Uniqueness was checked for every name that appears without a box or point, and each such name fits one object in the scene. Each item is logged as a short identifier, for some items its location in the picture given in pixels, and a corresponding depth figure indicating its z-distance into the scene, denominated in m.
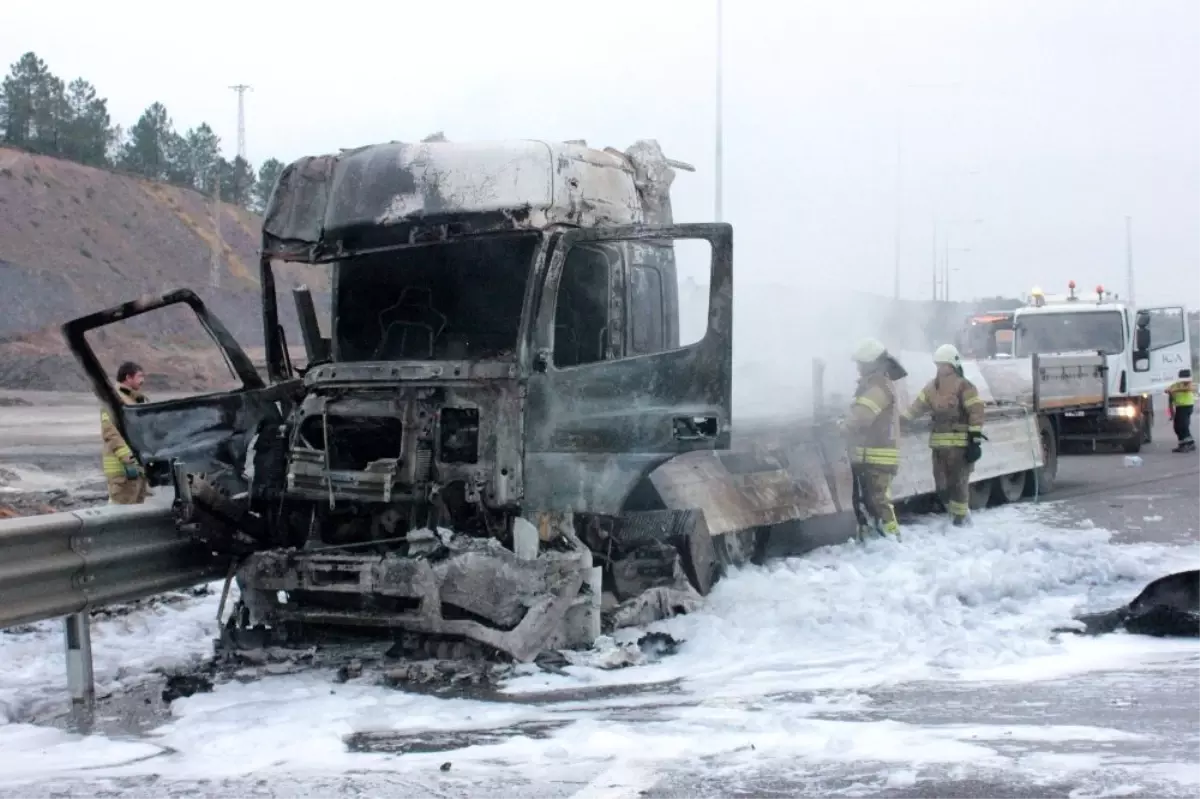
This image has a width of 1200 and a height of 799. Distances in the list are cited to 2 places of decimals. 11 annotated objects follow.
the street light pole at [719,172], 15.40
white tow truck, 18.83
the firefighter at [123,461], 8.61
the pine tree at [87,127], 60.59
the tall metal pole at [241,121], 55.72
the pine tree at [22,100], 59.81
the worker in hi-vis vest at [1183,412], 19.09
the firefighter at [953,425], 10.60
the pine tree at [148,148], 65.38
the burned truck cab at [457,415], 5.91
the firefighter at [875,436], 9.62
